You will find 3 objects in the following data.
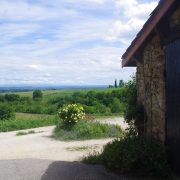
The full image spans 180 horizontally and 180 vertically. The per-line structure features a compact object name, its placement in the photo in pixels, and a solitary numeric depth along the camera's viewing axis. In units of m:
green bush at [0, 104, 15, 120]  15.43
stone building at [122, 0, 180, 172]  4.50
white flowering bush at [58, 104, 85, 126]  9.27
